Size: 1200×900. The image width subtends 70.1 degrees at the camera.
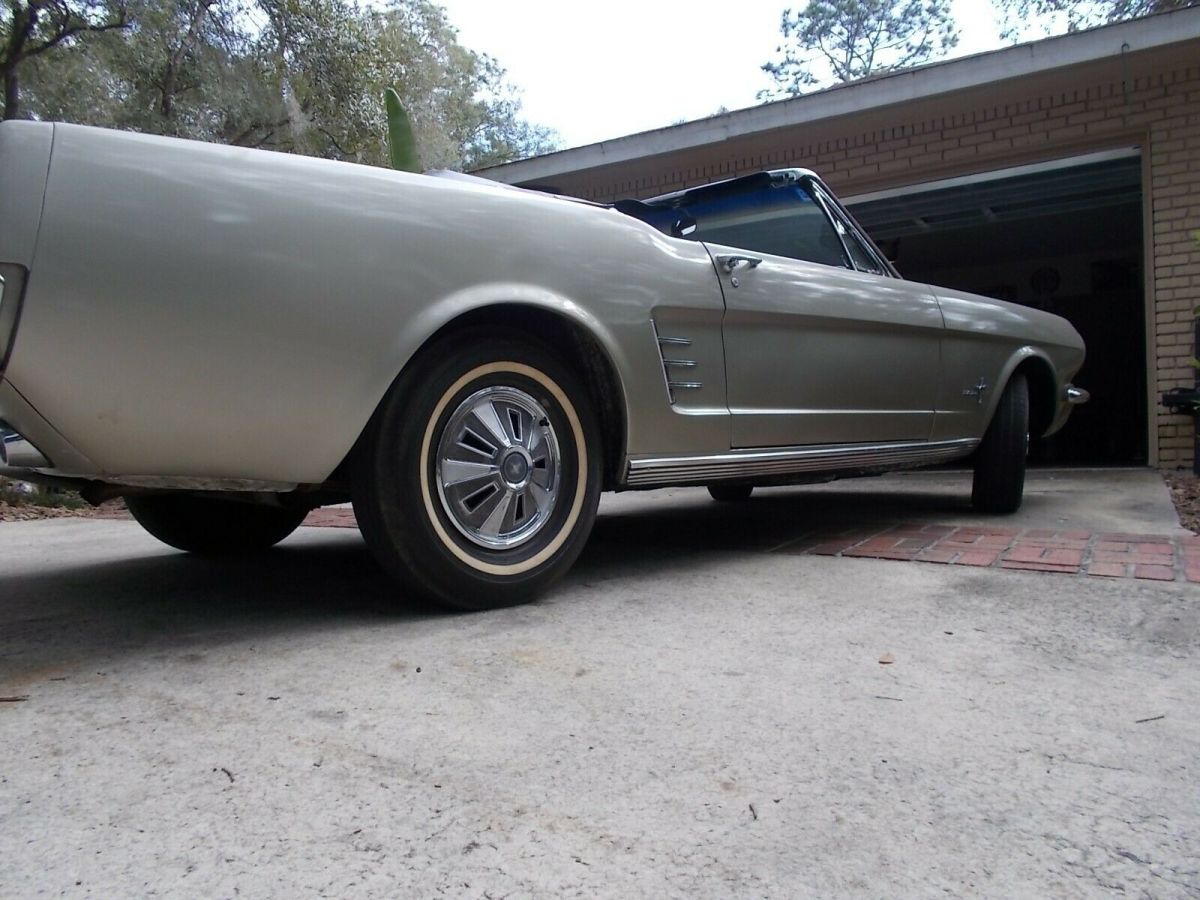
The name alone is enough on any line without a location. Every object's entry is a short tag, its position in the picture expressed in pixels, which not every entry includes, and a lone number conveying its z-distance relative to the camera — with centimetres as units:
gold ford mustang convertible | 170
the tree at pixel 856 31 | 3575
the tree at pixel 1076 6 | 2281
